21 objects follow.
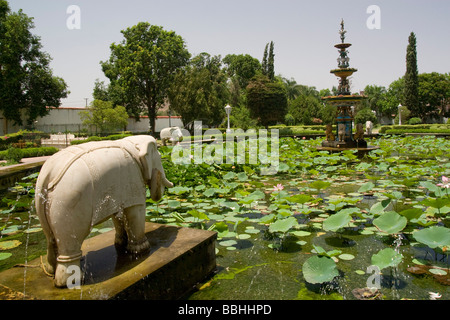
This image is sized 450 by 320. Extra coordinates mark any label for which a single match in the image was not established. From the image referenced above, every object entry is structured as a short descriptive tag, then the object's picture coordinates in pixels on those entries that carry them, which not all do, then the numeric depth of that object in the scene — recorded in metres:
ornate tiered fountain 10.94
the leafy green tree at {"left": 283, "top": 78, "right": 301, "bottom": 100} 47.12
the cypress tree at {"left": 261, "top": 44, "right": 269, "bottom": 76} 37.22
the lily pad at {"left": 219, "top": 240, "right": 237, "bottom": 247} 3.12
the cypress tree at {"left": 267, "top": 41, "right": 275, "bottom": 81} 37.09
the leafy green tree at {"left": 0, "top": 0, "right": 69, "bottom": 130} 22.20
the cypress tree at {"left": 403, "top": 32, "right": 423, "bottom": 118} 34.41
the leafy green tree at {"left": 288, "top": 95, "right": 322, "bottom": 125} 34.88
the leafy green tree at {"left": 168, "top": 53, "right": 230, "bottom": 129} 25.69
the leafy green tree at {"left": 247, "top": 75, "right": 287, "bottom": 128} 33.25
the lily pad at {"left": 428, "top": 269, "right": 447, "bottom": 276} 2.43
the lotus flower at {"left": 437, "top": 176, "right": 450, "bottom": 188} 3.50
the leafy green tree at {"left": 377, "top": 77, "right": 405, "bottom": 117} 43.67
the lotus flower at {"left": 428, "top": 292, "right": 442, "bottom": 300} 2.12
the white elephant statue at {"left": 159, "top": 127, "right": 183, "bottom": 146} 14.52
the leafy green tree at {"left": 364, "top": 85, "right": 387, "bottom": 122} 46.28
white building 24.74
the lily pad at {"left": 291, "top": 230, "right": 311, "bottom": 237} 3.33
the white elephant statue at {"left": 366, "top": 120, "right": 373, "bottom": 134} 16.92
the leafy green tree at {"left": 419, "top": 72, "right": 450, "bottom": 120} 38.66
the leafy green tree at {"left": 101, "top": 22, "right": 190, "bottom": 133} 25.36
